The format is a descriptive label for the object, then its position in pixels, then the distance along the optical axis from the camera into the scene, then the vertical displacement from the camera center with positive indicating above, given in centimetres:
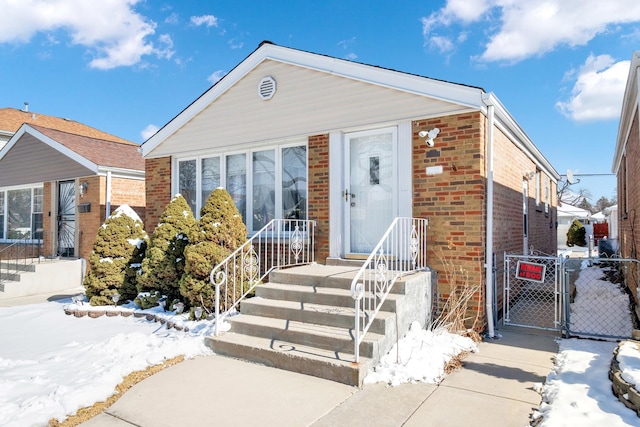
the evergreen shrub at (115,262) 741 -67
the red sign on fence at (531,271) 552 -61
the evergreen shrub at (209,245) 611 -29
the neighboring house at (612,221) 1769 +31
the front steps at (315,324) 415 -118
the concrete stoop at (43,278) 969 -133
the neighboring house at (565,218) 2882 +78
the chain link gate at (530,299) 557 -134
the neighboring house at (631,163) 532 +117
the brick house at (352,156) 568 +126
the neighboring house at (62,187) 1094 +116
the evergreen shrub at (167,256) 679 -51
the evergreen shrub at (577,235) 2291 -41
